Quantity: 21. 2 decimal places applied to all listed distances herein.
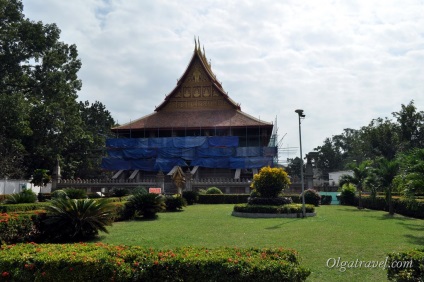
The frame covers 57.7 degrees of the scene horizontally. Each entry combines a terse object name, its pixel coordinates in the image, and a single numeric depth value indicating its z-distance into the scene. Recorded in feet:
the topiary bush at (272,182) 66.80
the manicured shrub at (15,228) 31.04
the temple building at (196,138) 142.42
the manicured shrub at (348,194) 95.81
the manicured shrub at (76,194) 67.26
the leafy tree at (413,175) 41.14
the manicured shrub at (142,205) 55.98
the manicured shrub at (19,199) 57.26
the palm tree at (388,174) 67.05
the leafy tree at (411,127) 147.84
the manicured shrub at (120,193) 86.53
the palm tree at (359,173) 87.76
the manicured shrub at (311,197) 86.22
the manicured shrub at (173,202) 70.38
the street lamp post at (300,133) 58.44
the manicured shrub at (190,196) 89.92
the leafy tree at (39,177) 99.40
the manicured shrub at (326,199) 100.89
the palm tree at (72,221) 35.96
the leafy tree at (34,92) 89.30
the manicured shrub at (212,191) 101.15
